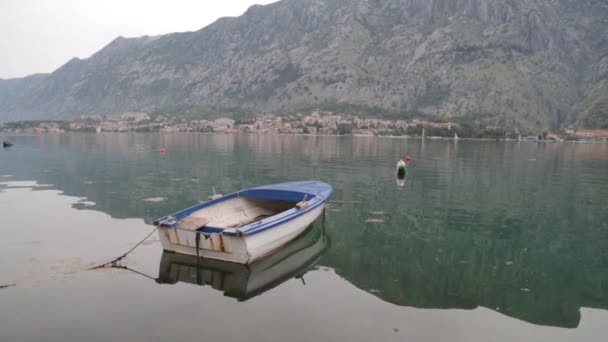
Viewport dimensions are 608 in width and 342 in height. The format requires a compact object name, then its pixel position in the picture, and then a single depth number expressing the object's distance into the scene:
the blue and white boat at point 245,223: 15.64
